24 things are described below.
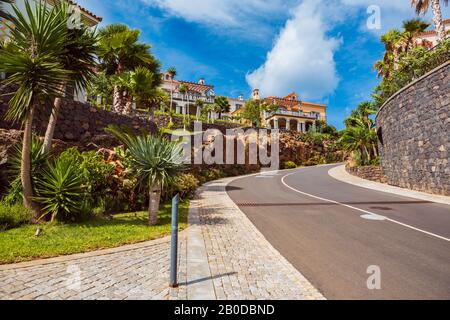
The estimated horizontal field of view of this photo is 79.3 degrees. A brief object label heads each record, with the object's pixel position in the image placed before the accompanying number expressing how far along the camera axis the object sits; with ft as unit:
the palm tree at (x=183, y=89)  184.96
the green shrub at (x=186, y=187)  44.49
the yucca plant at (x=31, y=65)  23.47
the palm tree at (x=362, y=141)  93.84
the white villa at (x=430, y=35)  149.40
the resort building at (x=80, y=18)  31.51
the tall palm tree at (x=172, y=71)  180.98
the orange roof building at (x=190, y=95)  199.93
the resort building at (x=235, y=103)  256.58
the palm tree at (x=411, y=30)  96.27
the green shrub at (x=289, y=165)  140.75
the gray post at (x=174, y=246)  13.66
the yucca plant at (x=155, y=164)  27.27
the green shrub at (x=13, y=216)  23.72
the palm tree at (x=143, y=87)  64.44
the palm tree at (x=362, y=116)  104.88
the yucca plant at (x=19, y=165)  26.50
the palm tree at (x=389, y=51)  101.55
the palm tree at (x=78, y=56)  29.09
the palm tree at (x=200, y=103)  189.98
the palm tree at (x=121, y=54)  63.67
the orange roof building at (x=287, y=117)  209.97
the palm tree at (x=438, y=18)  73.24
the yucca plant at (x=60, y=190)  25.00
